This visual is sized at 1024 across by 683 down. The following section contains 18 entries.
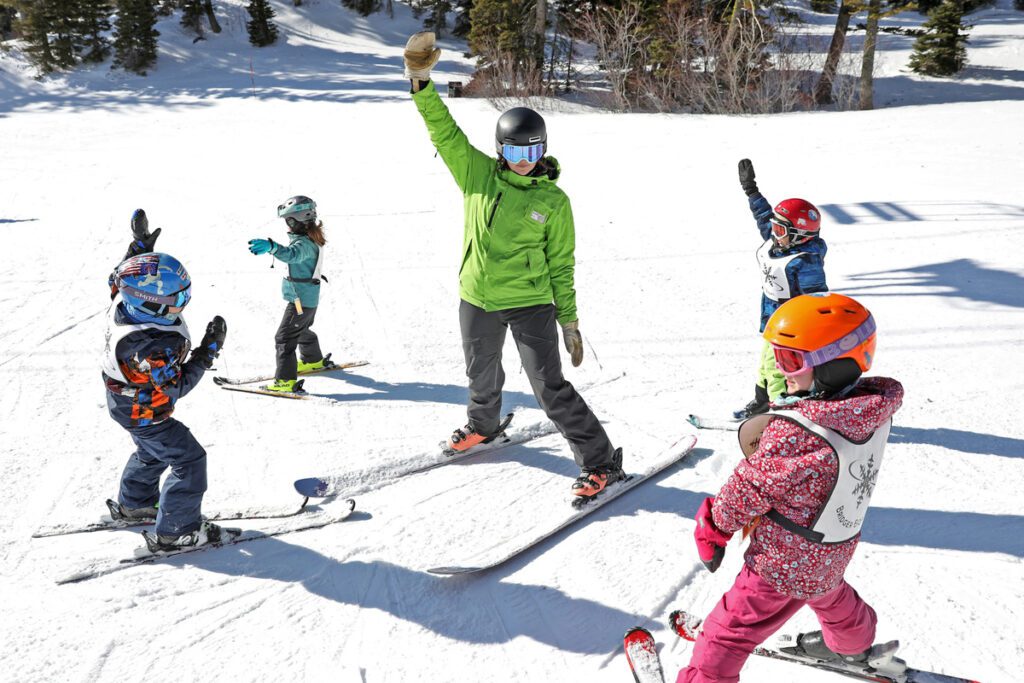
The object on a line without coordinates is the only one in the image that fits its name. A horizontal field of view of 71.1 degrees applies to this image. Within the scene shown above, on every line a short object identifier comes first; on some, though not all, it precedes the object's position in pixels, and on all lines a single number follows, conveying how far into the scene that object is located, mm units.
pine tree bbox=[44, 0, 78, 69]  24422
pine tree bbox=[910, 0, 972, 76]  25000
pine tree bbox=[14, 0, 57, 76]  23938
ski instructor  3738
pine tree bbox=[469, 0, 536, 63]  24578
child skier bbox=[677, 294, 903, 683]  2207
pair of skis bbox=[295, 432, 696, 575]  3482
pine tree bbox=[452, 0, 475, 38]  32944
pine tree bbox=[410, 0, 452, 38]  33500
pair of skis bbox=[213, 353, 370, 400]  5633
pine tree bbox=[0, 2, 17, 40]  29309
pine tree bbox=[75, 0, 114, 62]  25312
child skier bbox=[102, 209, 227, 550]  3273
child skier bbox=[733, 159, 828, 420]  4336
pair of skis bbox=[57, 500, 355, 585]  3490
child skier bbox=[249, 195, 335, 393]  5465
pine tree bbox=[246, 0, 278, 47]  29078
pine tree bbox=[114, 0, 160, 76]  24906
